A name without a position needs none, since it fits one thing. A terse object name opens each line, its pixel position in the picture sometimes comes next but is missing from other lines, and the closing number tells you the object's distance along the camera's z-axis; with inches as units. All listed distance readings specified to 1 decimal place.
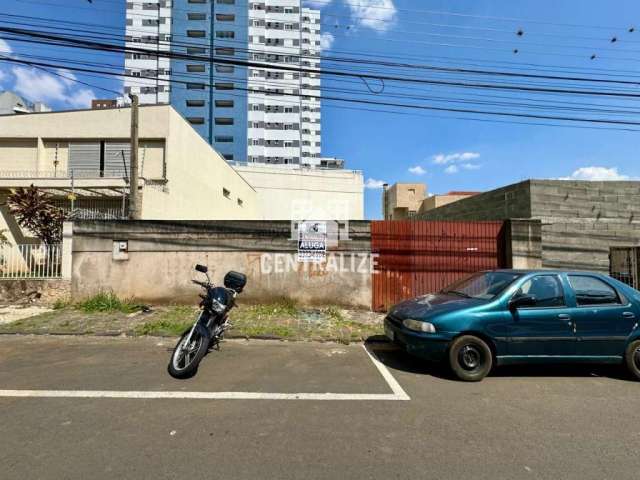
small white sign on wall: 345.1
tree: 494.3
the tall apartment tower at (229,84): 2027.6
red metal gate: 341.7
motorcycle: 175.0
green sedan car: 175.2
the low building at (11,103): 937.5
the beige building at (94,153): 610.2
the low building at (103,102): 1841.8
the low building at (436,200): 1474.5
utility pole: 434.6
